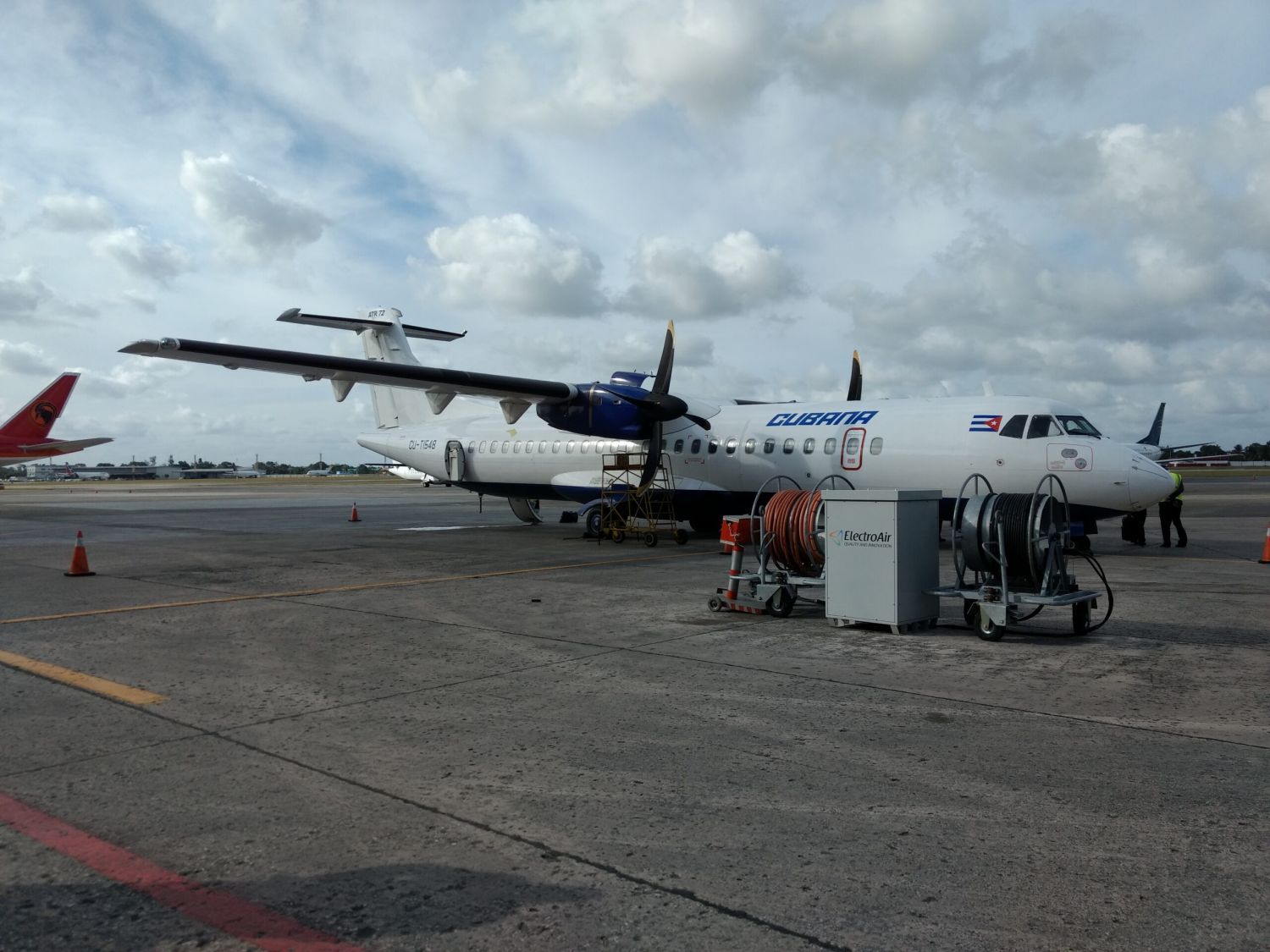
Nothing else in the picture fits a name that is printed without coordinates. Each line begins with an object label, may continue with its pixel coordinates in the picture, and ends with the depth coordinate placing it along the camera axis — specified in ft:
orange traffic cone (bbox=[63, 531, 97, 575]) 42.98
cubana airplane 50.11
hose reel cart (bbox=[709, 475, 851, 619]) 31.53
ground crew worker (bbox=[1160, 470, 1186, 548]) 58.03
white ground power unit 28.19
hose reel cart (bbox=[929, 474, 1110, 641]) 26.81
